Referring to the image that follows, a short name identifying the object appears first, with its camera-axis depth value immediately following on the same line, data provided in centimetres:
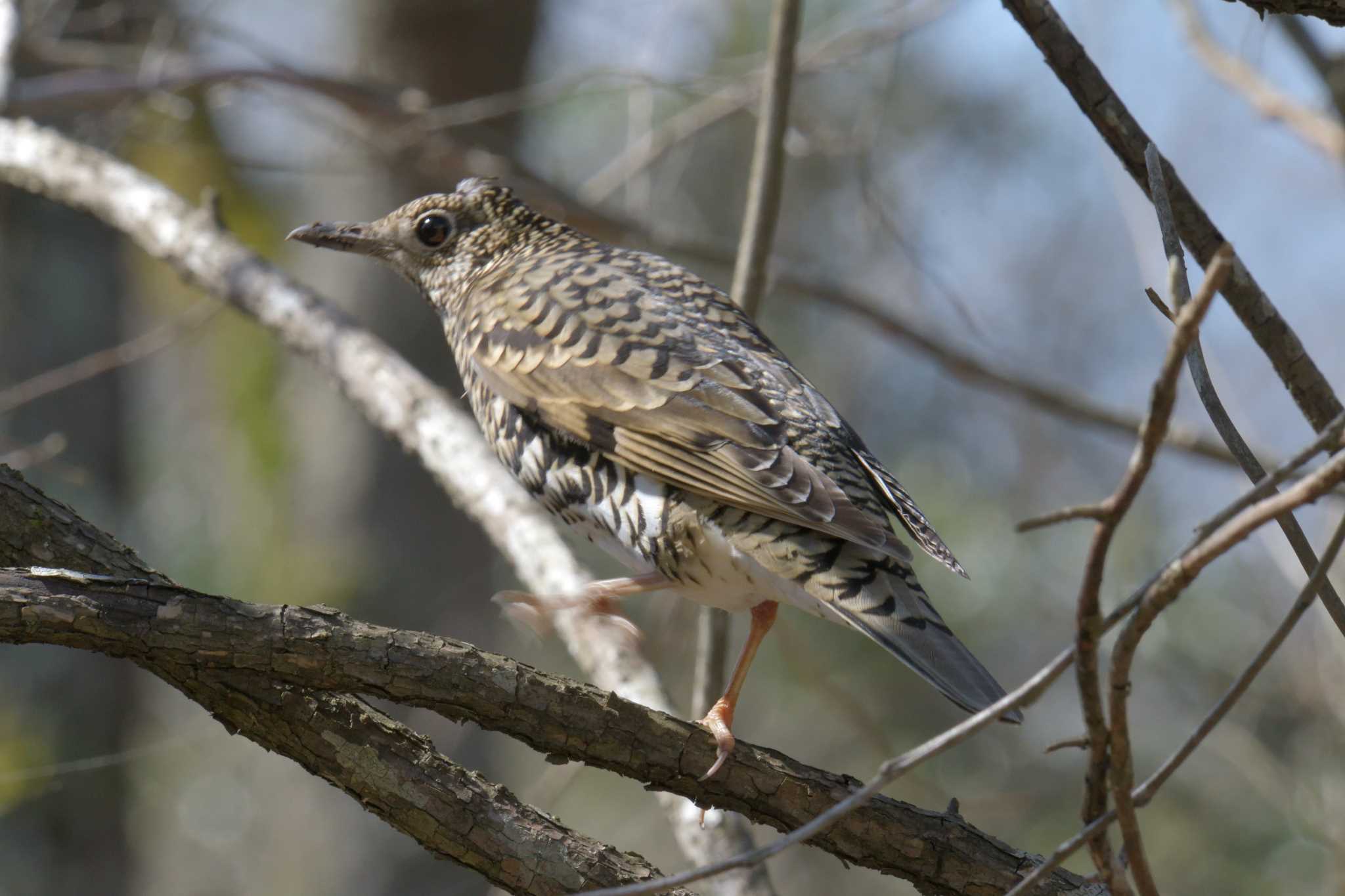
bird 542
